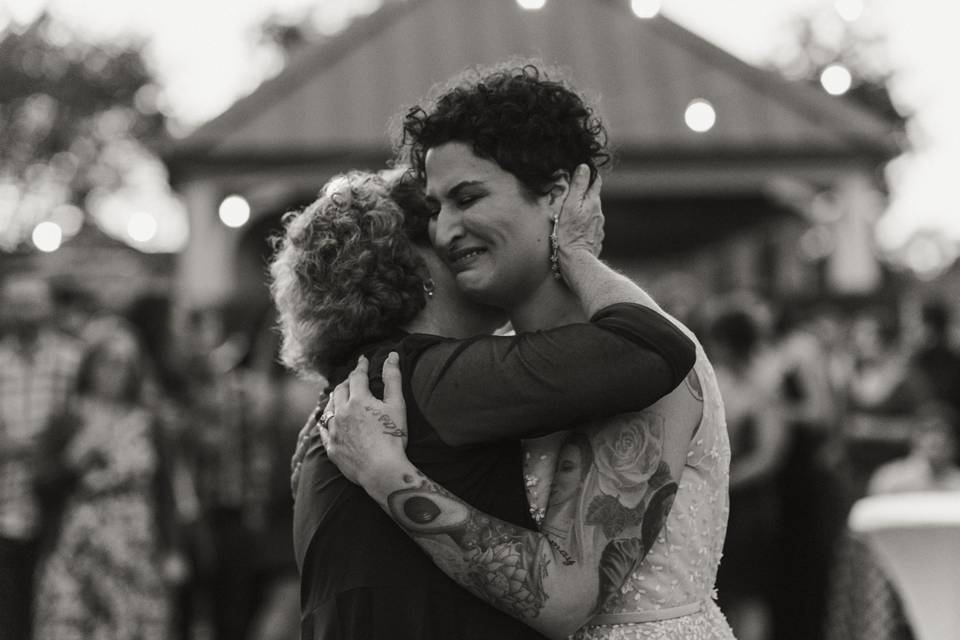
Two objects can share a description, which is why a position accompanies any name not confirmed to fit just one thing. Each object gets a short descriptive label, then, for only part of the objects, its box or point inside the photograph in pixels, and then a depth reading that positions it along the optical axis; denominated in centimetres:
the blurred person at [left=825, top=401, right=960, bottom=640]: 674
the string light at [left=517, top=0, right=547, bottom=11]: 684
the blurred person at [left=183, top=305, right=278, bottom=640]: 822
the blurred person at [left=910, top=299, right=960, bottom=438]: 704
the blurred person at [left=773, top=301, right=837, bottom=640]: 784
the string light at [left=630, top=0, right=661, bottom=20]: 698
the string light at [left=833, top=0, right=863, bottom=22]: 838
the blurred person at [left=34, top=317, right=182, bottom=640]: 687
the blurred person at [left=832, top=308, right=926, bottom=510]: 756
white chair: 448
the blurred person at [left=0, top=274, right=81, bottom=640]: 679
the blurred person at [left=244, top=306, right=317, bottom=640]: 817
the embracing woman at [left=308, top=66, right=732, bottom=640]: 257
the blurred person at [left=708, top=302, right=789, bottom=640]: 745
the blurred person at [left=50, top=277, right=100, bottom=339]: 851
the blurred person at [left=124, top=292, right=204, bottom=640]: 765
